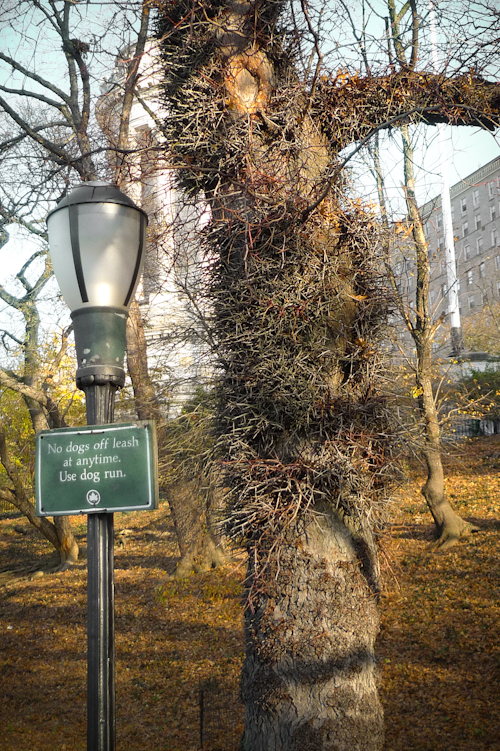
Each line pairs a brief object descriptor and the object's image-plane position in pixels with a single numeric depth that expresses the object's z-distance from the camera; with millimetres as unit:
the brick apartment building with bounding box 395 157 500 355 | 50334
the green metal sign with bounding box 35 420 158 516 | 2549
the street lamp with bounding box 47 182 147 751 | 2811
